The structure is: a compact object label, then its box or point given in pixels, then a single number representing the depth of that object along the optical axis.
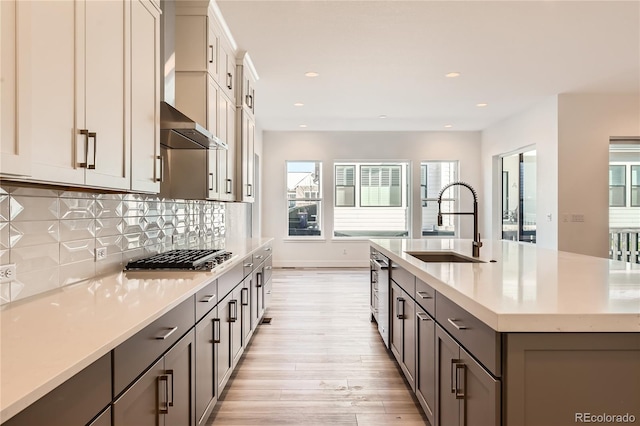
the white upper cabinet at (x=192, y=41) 2.97
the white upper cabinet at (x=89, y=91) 1.16
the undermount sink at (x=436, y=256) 3.02
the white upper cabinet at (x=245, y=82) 3.99
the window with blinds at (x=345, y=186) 8.16
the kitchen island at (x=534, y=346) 1.14
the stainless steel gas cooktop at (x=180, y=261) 2.18
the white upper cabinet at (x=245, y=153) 4.01
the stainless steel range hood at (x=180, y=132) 2.22
